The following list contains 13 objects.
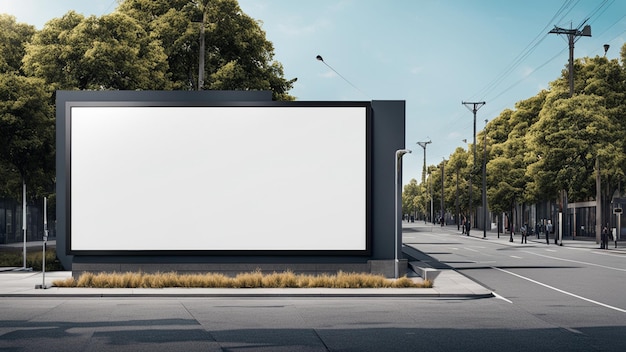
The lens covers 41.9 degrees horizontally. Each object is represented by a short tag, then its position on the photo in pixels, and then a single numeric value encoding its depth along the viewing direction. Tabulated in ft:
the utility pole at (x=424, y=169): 550.36
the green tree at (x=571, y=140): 184.85
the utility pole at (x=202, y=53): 153.69
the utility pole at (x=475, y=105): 331.77
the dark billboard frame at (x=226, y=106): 90.22
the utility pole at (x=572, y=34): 195.72
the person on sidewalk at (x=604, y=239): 171.04
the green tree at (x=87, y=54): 132.77
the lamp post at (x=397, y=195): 88.74
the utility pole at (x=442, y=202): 431.43
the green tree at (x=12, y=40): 141.16
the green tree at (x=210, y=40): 172.04
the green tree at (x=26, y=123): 118.52
